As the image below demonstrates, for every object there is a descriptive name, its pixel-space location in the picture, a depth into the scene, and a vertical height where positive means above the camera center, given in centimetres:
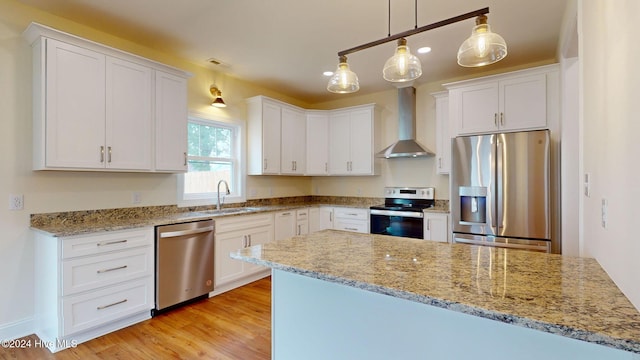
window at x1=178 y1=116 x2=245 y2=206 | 372 +22
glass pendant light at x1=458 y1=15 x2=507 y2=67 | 150 +67
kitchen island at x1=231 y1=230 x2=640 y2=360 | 85 -36
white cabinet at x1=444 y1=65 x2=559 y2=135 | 310 +84
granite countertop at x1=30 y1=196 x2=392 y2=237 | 247 -38
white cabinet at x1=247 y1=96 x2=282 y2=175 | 427 +63
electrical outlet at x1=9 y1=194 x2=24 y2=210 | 243 -18
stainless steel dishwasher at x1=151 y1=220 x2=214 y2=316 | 285 -81
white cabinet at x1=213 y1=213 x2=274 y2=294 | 340 -73
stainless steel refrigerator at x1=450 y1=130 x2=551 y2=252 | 292 -10
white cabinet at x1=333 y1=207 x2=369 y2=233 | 434 -57
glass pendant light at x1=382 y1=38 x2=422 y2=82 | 173 +65
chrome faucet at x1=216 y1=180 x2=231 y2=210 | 381 -8
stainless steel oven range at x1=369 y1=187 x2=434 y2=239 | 388 -42
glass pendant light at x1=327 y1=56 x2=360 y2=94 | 195 +64
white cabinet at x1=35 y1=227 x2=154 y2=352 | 227 -83
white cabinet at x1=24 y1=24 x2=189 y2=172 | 238 +63
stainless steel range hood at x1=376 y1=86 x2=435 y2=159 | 436 +79
